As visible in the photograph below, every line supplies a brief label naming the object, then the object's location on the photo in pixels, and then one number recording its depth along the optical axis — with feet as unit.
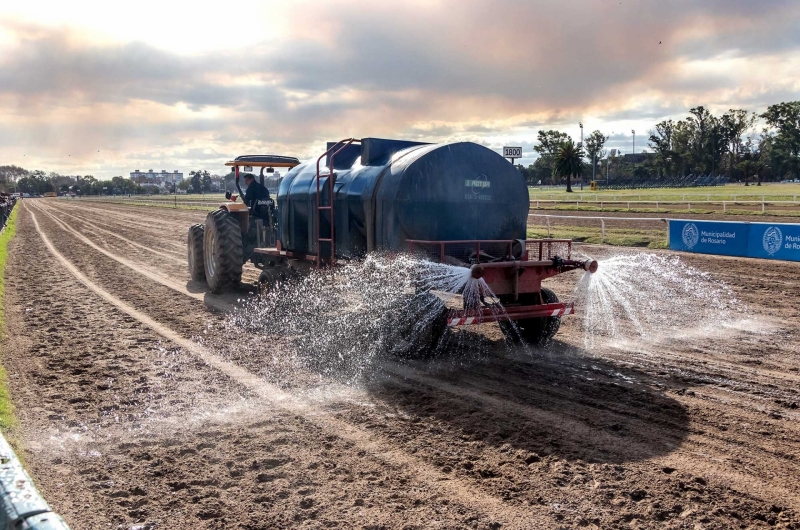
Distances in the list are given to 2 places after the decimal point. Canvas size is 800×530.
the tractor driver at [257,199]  42.52
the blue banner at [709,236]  53.42
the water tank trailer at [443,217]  25.80
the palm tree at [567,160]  262.26
